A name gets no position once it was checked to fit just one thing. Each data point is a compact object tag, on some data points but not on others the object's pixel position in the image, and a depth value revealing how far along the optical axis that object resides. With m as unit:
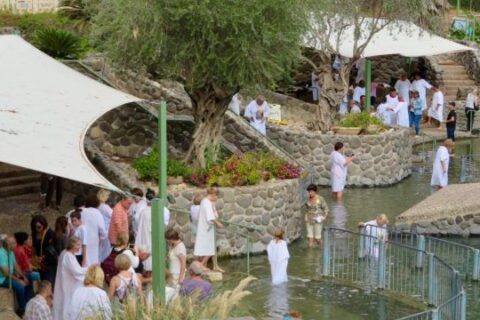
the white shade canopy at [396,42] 30.42
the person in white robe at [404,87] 33.78
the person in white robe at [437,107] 33.34
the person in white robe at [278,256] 17.78
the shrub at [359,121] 27.61
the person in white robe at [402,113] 31.12
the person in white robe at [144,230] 17.84
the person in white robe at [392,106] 31.00
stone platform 21.52
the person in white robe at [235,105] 27.91
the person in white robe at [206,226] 19.06
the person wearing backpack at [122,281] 13.77
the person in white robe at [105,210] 17.78
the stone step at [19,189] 22.70
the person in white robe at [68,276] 14.59
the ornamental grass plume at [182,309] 11.95
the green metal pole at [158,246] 13.09
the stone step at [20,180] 22.91
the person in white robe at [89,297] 12.69
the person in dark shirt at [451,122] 31.42
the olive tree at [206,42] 20.86
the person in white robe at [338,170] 24.86
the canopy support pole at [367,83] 31.06
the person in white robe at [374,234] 18.19
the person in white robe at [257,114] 27.11
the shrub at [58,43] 25.91
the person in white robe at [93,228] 16.99
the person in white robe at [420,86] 33.63
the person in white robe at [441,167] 24.93
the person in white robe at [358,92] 32.94
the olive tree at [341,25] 27.89
